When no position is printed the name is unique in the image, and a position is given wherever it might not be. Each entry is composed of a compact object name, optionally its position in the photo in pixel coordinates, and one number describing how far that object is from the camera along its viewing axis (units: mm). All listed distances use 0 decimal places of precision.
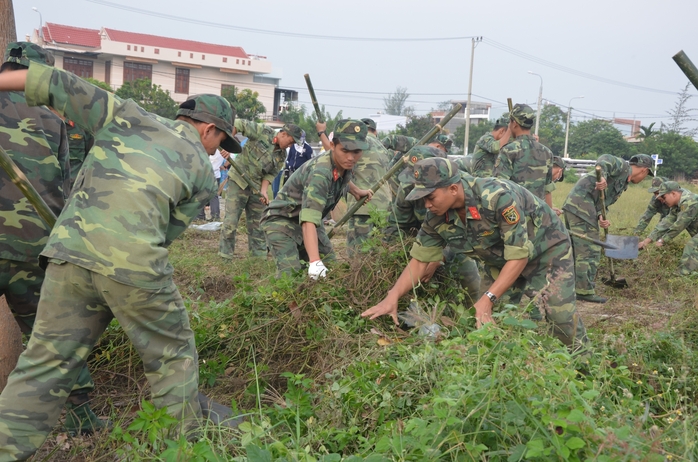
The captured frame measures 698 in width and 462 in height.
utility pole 34344
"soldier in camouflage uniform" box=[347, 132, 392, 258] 7871
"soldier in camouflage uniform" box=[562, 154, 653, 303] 7957
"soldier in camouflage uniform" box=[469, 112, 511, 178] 8922
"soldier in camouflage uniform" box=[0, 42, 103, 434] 3395
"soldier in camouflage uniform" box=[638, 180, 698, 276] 8859
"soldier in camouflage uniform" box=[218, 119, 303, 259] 9125
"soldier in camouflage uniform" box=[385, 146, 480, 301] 5230
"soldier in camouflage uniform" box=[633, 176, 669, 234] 9508
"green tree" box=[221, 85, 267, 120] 38188
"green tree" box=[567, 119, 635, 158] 43719
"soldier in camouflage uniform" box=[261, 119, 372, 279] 5066
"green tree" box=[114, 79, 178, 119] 34438
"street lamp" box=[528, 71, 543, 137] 46406
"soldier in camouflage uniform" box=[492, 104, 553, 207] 7945
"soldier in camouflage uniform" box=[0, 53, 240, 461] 2777
